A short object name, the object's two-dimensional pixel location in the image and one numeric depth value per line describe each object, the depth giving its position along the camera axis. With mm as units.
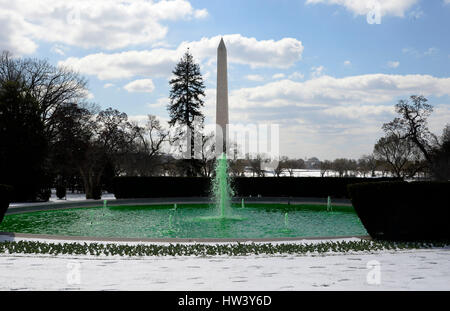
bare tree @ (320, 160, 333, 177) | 109512
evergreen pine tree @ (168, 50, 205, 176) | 48688
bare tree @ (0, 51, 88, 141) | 44062
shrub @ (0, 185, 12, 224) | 13867
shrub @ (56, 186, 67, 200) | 33688
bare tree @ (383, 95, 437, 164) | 53938
